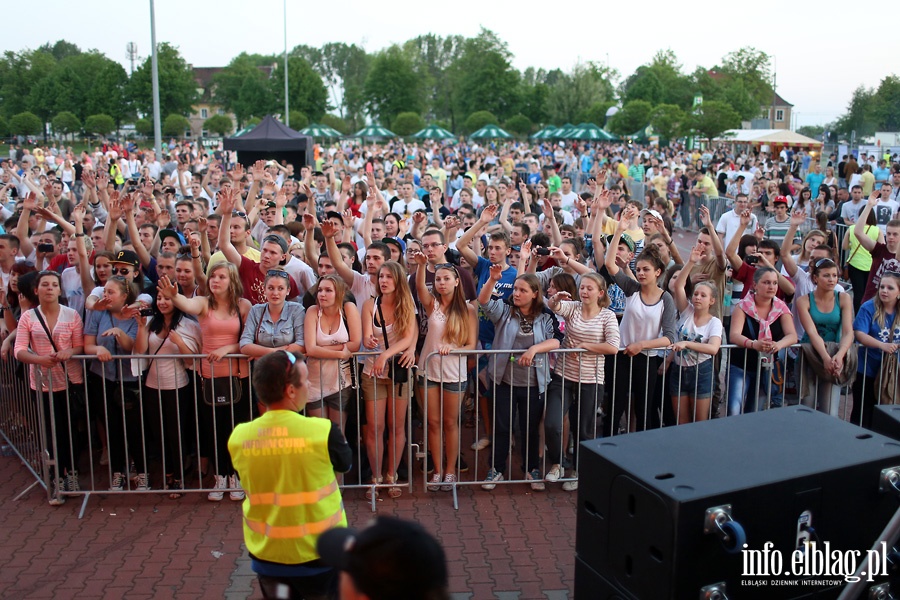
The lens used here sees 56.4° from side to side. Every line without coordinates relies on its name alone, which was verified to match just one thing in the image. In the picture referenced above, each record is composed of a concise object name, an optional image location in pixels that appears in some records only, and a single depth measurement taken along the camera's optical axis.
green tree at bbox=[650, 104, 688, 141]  47.75
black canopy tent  23.59
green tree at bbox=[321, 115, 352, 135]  71.06
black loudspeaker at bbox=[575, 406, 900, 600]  3.22
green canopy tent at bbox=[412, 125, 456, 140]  51.50
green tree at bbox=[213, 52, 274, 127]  77.00
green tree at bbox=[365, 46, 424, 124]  76.69
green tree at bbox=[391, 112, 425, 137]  62.19
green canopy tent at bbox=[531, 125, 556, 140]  54.31
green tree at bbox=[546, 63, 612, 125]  69.88
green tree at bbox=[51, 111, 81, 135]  55.56
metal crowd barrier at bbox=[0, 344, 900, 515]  6.53
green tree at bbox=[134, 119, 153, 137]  58.40
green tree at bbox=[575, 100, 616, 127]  64.88
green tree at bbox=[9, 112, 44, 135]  51.81
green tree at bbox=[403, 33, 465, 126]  95.40
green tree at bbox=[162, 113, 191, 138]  57.22
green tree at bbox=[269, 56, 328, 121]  74.06
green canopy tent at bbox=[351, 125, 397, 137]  52.03
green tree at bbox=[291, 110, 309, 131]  58.00
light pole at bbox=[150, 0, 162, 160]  23.19
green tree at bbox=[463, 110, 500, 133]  63.19
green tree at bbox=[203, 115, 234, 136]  62.27
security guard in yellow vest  3.74
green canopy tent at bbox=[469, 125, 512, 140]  50.47
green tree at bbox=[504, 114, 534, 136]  66.69
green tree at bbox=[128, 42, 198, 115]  60.16
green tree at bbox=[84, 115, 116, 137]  54.59
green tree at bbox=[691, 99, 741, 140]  42.91
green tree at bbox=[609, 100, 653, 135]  54.09
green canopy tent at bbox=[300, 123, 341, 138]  45.95
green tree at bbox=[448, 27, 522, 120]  74.62
